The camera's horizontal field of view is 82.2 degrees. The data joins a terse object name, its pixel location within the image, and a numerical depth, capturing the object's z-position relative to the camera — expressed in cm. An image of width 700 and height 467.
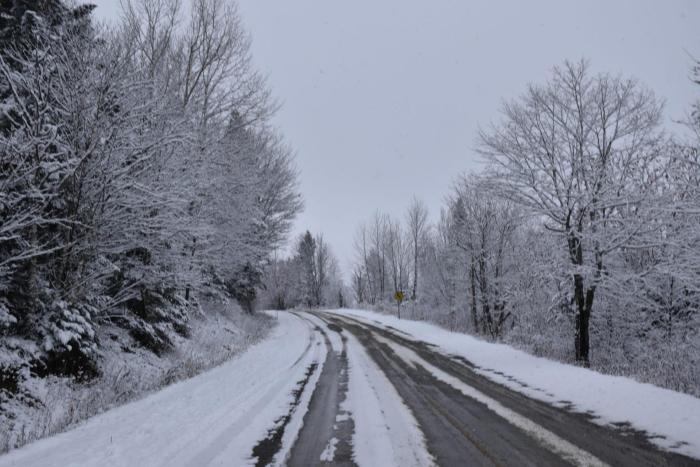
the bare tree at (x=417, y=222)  4747
